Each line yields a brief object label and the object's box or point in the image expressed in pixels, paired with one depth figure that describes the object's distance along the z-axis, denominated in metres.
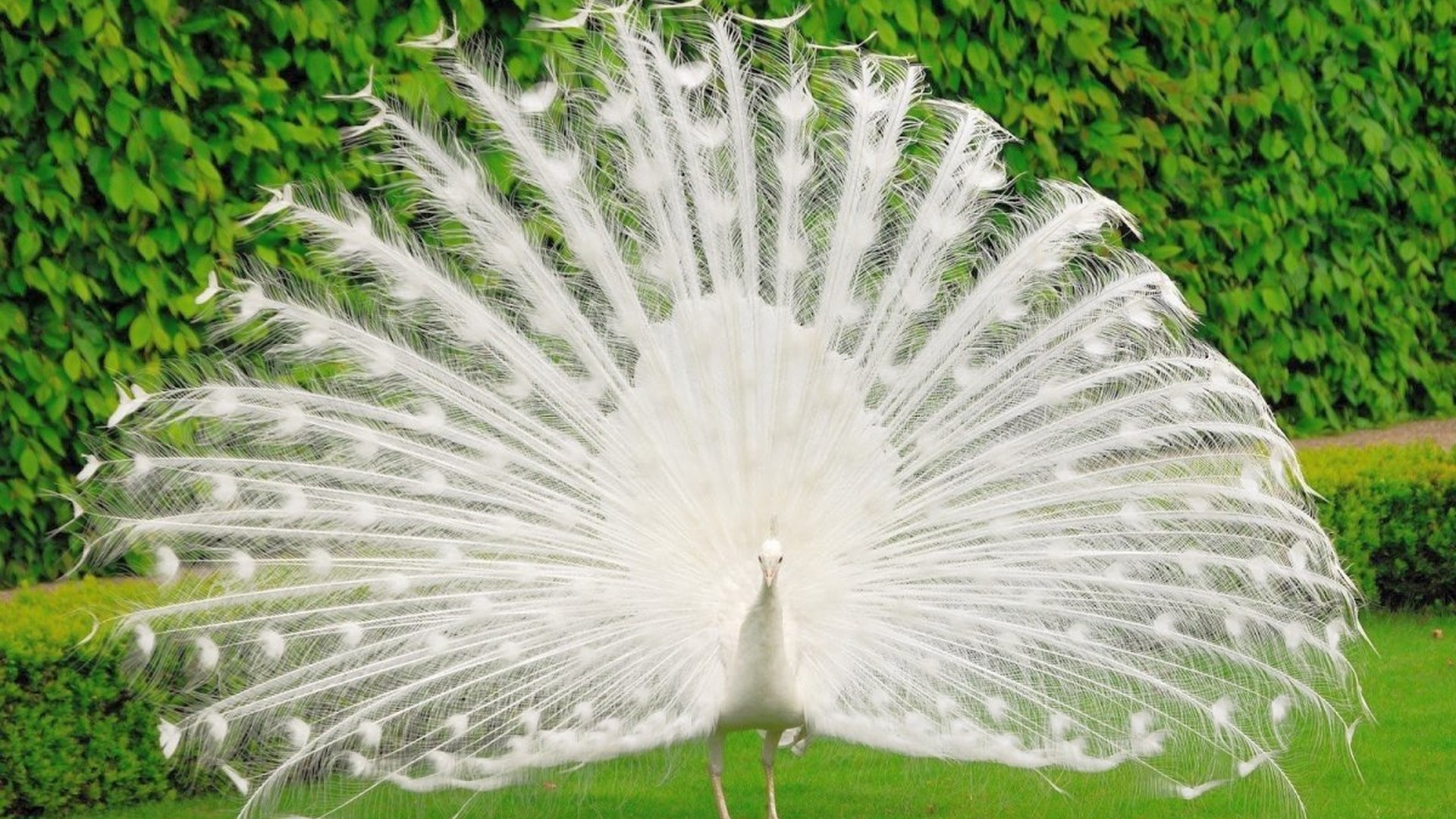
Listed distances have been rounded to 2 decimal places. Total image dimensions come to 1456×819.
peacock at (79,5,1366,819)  11.03
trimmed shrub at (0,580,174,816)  11.80
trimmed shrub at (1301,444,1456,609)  17.64
